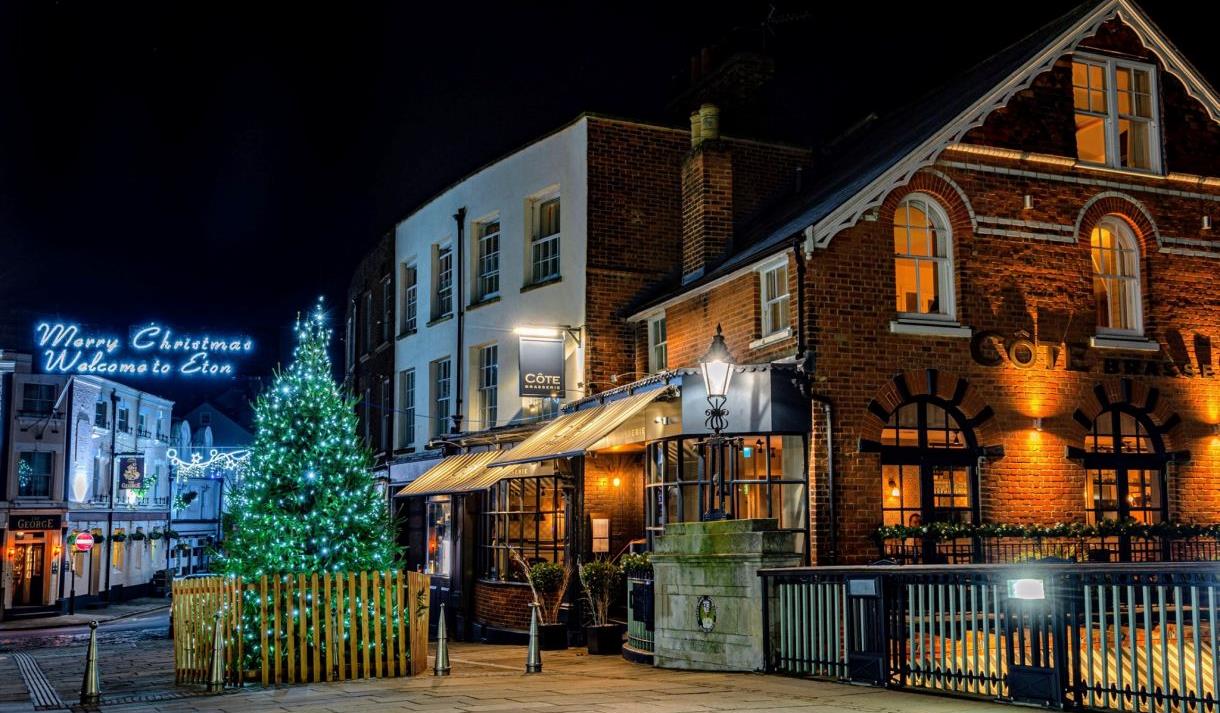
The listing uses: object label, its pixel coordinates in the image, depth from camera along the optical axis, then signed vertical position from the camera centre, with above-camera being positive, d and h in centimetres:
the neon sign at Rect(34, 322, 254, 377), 2562 +358
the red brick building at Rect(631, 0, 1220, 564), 1658 +308
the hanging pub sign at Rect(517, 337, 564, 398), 2214 +270
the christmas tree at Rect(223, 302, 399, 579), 1414 +16
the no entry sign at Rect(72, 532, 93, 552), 4091 -118
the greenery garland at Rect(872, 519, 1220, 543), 1611 -33
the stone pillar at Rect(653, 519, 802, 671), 1328 -98
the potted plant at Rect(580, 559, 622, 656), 1750 -144
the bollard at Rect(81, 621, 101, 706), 1198 -181
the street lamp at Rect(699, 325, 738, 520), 1446 +158
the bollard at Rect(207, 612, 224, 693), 1266 -176
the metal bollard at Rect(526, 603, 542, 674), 1399 -178
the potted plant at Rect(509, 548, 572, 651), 1981 -133
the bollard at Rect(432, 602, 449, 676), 1380 -178
